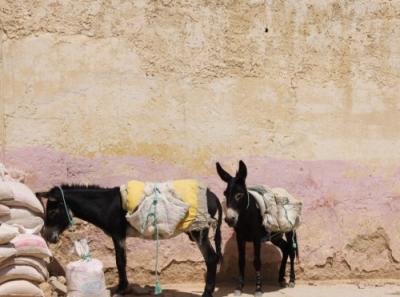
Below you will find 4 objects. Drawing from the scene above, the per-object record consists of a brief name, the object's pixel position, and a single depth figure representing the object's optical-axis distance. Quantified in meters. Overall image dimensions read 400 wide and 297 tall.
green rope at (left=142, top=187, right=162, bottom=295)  7.00
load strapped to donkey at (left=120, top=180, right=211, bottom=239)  7.02
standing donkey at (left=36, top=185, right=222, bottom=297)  7.23
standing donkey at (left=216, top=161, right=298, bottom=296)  7.45
